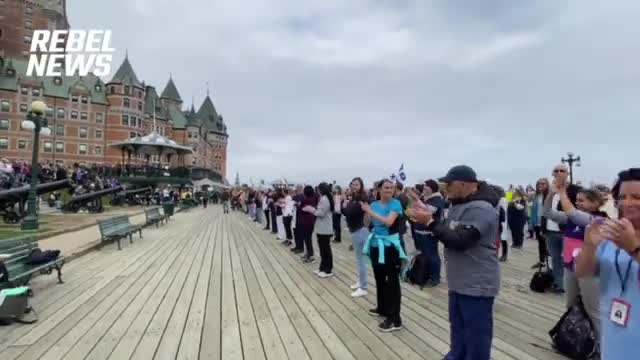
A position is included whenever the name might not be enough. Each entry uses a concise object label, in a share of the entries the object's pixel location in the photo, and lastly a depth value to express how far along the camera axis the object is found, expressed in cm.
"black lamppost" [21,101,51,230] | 1417
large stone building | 7375
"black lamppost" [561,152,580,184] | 2753
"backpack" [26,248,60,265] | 712
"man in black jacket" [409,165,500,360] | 332
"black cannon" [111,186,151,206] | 3409
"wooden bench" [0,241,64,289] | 608
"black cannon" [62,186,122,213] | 2344
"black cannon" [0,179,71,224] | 1589
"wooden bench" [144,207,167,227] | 1885
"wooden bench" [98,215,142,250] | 1192
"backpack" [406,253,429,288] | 802
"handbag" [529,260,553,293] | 759
